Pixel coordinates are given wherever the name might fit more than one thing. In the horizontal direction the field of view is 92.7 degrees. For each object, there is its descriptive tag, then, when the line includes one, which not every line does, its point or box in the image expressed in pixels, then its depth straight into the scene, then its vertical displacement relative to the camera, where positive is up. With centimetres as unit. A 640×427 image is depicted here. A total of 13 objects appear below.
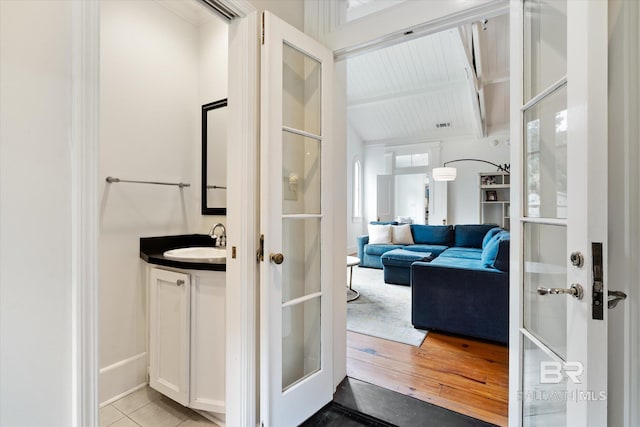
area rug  290 -115
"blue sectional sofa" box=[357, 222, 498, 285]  468 -66
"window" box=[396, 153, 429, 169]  747 +129
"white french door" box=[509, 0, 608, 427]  84 +0
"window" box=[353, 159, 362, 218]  787 +60
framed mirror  233 +40
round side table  394 -111
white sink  181 -28
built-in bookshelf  672 +31
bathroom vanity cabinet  167 -72
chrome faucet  223 -18
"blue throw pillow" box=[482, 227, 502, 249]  418 -31
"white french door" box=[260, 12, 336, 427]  147 -8
